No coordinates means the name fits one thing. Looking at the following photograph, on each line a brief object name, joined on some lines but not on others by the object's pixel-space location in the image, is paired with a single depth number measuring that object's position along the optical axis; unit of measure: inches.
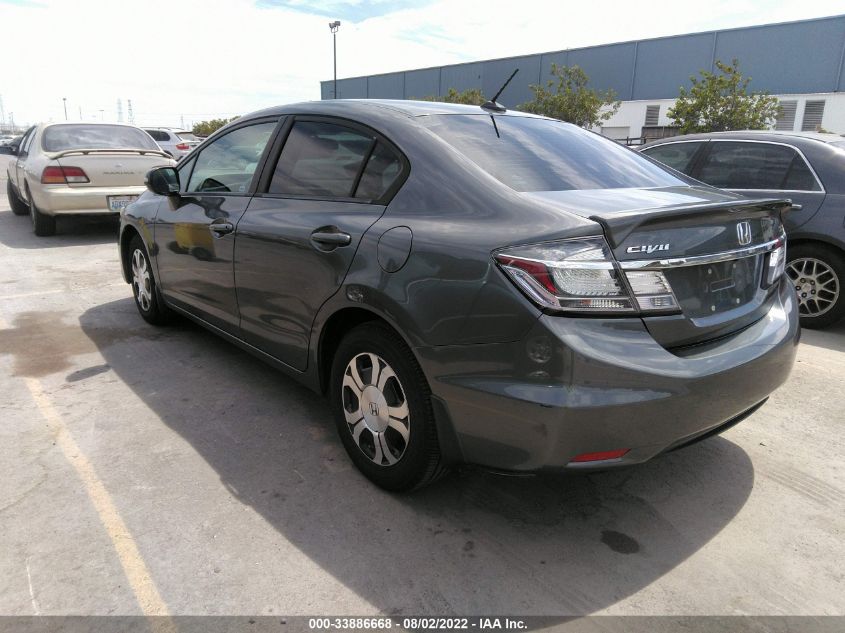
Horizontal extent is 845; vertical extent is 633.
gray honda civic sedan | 78.3
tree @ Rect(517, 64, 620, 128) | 1331.2
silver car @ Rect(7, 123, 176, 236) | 321.7
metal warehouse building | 1393.9
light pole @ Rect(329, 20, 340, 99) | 1651.1
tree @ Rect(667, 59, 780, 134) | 888.3
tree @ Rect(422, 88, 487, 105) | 1482.2
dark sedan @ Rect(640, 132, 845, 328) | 195.2
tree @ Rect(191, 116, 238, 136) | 2135.1
